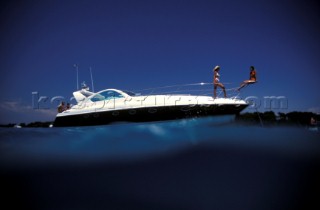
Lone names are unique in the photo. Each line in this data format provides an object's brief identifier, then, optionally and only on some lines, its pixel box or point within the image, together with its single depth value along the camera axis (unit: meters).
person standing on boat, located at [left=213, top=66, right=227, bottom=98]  10.02
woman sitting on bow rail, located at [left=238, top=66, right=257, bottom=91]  9.70
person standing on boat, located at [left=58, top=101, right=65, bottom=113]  13.50
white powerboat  9.63
